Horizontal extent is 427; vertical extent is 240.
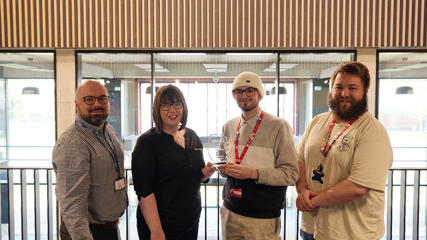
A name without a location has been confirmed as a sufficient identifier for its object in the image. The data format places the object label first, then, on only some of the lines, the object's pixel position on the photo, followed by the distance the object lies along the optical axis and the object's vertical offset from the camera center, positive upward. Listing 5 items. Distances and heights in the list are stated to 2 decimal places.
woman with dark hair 1.53 -0.36
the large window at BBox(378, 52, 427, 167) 3.83 +0.22
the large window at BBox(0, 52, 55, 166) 3.86 +0.19
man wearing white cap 1.66 -0.34
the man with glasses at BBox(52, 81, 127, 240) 1.47 -0.36
